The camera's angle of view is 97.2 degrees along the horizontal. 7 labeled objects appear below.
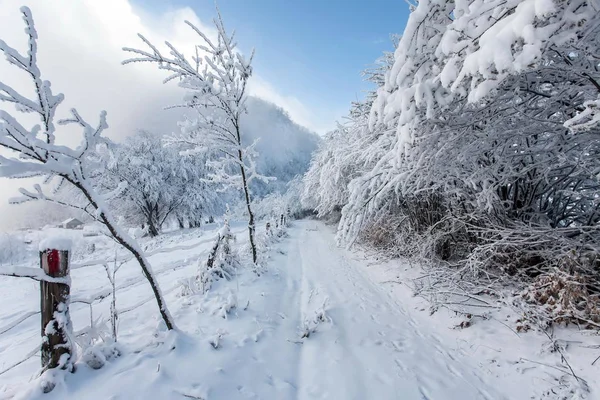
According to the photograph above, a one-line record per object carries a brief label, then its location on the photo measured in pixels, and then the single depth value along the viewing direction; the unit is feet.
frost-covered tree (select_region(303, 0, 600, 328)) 5.43
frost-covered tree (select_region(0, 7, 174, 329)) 6.61
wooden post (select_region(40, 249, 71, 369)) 7.64
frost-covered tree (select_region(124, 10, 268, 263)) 17.94
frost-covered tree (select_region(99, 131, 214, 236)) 65.87
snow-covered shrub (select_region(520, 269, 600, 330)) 10.46
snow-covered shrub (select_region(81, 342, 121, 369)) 8.48
